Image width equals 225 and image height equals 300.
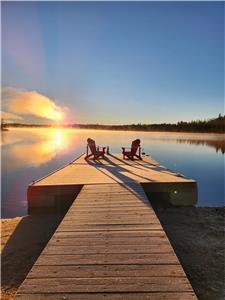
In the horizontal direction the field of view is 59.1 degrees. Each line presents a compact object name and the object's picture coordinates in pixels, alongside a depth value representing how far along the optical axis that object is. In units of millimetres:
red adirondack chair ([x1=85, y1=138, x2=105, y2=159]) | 9023
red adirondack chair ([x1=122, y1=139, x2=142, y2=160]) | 9100
